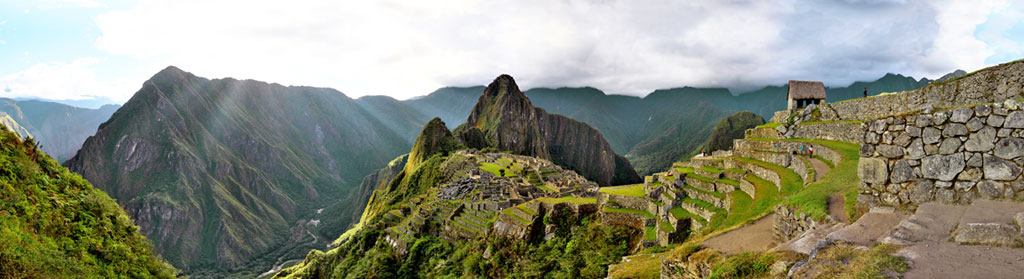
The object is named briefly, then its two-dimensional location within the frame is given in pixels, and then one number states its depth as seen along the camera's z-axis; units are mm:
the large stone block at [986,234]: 5391
